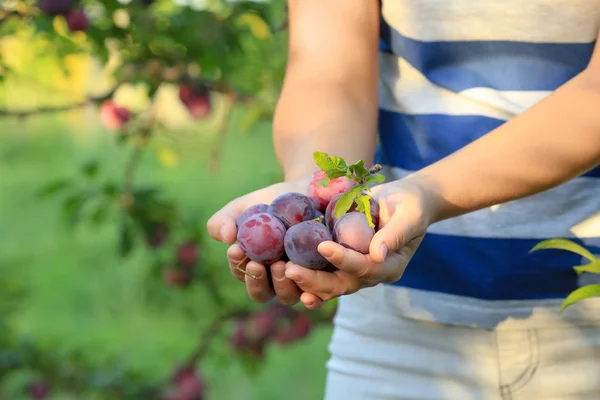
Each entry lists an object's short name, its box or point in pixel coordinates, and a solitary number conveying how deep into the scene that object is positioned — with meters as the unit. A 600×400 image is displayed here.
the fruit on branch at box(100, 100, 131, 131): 2.74
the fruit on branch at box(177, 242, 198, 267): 2.88
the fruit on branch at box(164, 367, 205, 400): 2.77
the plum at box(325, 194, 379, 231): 1.34
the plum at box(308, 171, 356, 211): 1.39
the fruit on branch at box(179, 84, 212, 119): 2.67
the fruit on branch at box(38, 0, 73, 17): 2.26
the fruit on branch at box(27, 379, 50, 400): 2.86
